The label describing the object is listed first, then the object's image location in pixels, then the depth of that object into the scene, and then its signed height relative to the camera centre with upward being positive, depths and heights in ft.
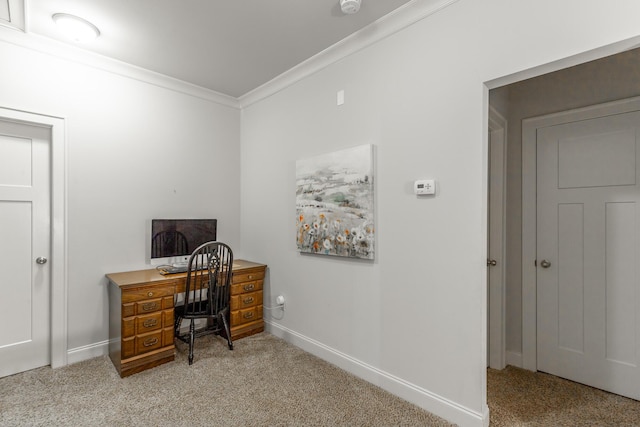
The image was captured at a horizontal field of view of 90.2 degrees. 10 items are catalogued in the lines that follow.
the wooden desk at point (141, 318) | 7.98 -2.71
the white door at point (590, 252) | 7.13 -0.90
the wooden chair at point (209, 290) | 8.77 -2.16
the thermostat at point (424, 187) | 6.57 +0.59
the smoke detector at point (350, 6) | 6.57 +4.36
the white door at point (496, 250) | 8.67 -0.97
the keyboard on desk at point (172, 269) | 9.29 -1.63
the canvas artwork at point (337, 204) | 7.81 +0.29
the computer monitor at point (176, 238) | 9.89 -0.75
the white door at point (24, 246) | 8.01 -0.80
